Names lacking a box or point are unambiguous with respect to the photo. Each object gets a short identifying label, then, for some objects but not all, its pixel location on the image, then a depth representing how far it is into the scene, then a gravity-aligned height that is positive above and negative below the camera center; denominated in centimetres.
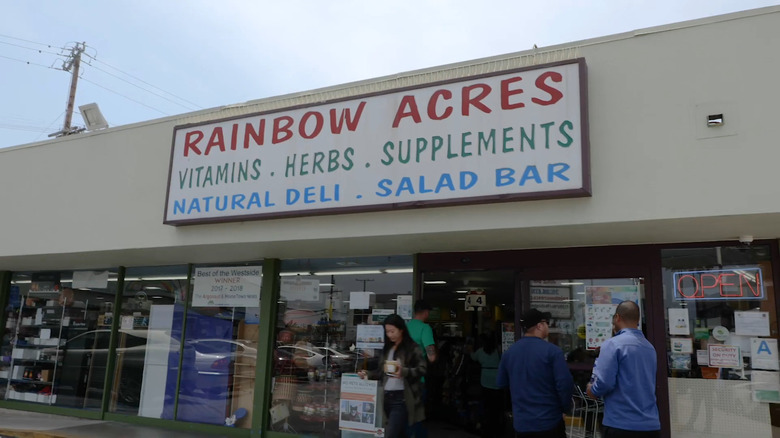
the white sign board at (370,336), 770 -17
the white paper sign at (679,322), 618 +11
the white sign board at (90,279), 1026 +56
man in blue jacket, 483 -48
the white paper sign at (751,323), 589 +12
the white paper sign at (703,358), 605 -23
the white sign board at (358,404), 723 -98
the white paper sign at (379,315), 772 +10
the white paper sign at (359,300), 788 +29
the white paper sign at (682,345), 614 -11
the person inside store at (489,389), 857 -88
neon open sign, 600 +51
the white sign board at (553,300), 673 +32
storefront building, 549 +100
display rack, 1038 -61
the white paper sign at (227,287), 857 +44
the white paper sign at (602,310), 645 +22
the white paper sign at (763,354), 581 -16
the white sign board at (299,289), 828 +42
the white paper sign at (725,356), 594 -20
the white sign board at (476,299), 999 +45
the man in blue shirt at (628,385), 450 -39
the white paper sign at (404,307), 751 +21
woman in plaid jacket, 607 -56
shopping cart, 639 -90
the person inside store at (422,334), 643 -10
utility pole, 3152 +1279
